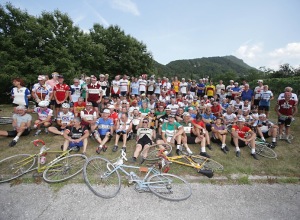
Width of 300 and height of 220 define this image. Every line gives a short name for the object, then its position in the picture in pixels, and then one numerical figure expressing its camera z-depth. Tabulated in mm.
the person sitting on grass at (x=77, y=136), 5945
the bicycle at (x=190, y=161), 5035
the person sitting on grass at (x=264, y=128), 7648
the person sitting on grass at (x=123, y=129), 6895
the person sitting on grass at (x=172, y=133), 6656
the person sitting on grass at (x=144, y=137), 6254
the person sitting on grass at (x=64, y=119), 7168
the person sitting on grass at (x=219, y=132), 7271
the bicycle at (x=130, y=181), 4203
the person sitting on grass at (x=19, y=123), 6806
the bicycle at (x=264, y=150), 6631
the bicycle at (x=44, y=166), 4613
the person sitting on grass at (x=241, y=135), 6839
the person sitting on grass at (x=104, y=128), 6707
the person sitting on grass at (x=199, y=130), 7204
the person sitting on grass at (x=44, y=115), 7457
